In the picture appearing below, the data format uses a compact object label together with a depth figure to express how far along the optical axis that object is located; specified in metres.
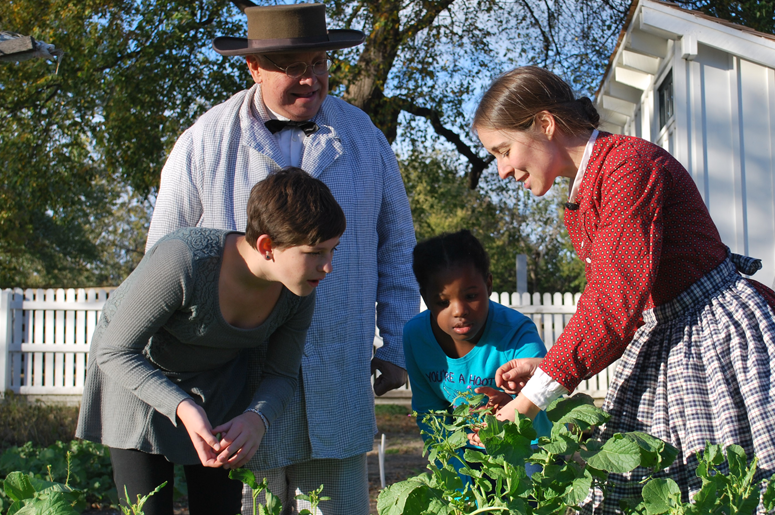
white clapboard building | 5.78
